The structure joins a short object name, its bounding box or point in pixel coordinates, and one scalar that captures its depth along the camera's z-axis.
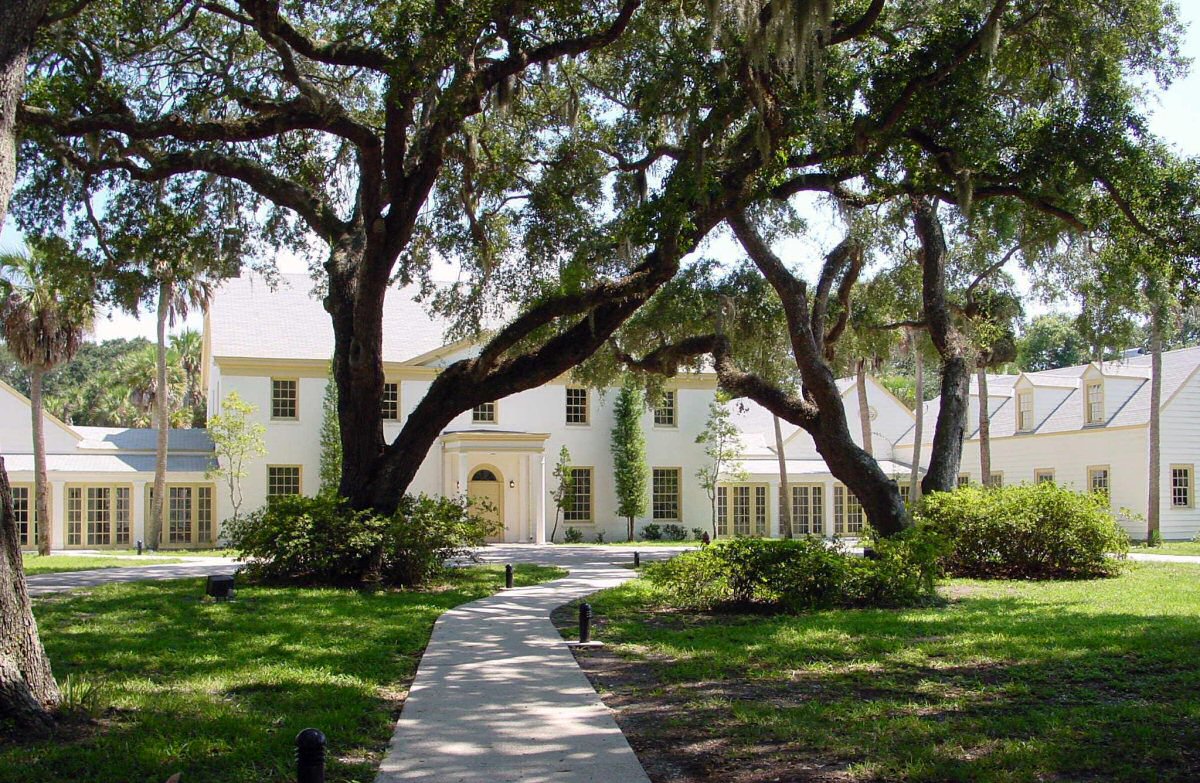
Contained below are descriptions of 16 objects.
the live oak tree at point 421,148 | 12.88
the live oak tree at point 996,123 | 12.30
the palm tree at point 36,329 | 25.81
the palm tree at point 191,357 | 44.69
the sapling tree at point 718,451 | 32.94
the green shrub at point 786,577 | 12.12
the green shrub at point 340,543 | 14.98
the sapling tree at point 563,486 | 32.12
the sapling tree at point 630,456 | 32.44
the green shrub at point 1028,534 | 16.69
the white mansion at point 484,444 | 29.86
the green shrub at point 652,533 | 33.12
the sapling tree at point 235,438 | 27.96
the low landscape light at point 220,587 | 12.95
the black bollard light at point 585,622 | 9.99
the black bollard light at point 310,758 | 4.17
